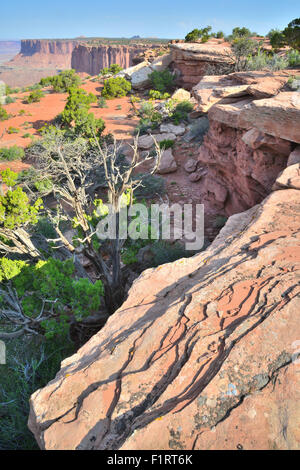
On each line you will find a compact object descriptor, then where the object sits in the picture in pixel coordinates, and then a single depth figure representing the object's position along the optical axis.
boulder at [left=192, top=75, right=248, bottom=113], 8.45
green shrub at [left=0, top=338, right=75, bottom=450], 3.79
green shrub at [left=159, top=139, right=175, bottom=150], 14.37
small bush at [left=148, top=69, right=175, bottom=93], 23.75
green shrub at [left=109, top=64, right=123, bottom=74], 32.78
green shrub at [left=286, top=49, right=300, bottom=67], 11.39
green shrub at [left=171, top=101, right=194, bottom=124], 17.02
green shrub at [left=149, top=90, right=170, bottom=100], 22.14
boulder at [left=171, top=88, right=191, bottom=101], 20.20
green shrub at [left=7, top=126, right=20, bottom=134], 19.94
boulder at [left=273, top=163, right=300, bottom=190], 4.80
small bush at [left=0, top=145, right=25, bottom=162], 15.85
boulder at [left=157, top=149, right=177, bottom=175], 12.84
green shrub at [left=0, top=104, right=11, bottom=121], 22.20
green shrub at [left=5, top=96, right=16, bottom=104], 26.70
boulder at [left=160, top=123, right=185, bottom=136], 15.68
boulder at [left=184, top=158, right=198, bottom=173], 12.61
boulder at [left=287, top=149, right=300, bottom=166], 5.46
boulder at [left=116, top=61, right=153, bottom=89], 25.92
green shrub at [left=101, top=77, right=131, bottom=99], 25.50
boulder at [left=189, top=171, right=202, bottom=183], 12.04
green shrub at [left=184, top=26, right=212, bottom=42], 25.75
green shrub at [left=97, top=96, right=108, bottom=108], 23.54
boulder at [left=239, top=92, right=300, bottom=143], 5.41
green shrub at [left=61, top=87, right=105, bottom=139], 14.62
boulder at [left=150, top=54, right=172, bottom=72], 25.83
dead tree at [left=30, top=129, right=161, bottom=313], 5.26
